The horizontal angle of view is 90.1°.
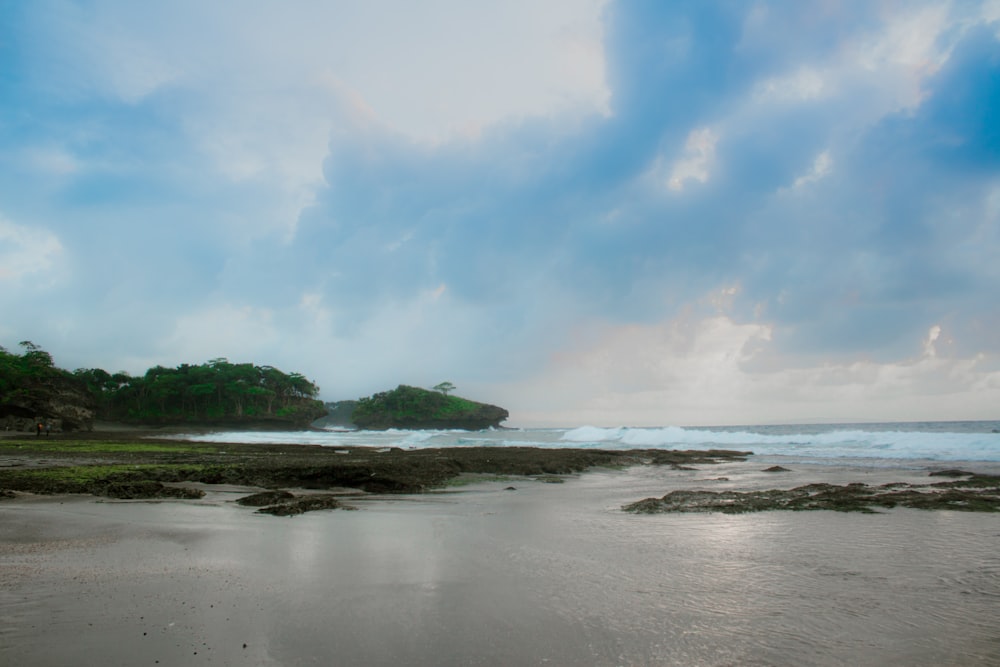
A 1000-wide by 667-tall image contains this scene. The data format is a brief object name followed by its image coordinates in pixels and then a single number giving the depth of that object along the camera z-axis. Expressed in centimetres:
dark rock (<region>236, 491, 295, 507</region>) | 974
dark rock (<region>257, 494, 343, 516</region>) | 880
